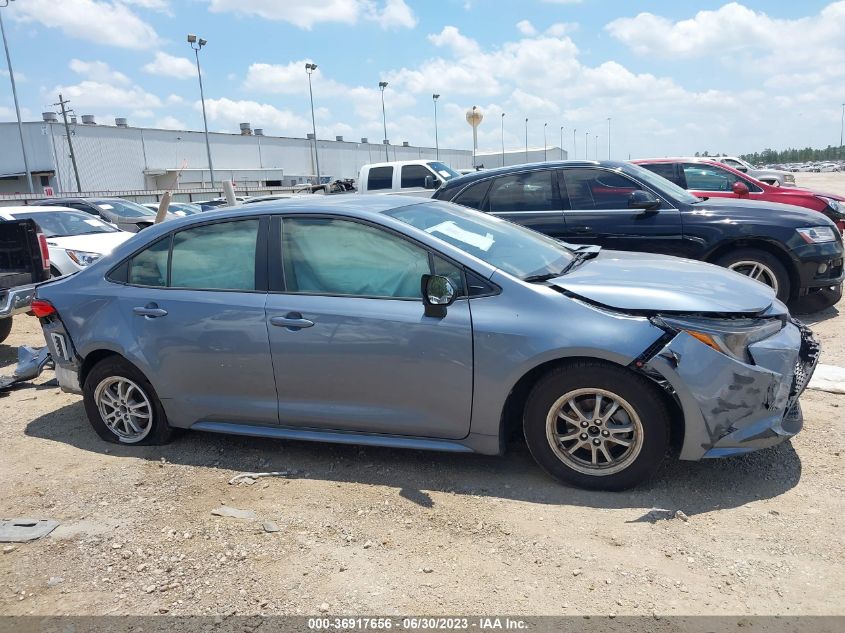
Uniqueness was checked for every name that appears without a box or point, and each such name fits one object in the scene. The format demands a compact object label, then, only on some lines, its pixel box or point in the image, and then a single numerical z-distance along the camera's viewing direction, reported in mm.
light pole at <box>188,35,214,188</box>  41719
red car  10102
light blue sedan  3314
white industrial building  55156
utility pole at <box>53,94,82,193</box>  51472
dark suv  6680
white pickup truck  16328
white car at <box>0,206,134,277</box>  9516
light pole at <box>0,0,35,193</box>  35219
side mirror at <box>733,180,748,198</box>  9555
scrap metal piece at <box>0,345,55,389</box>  6039
